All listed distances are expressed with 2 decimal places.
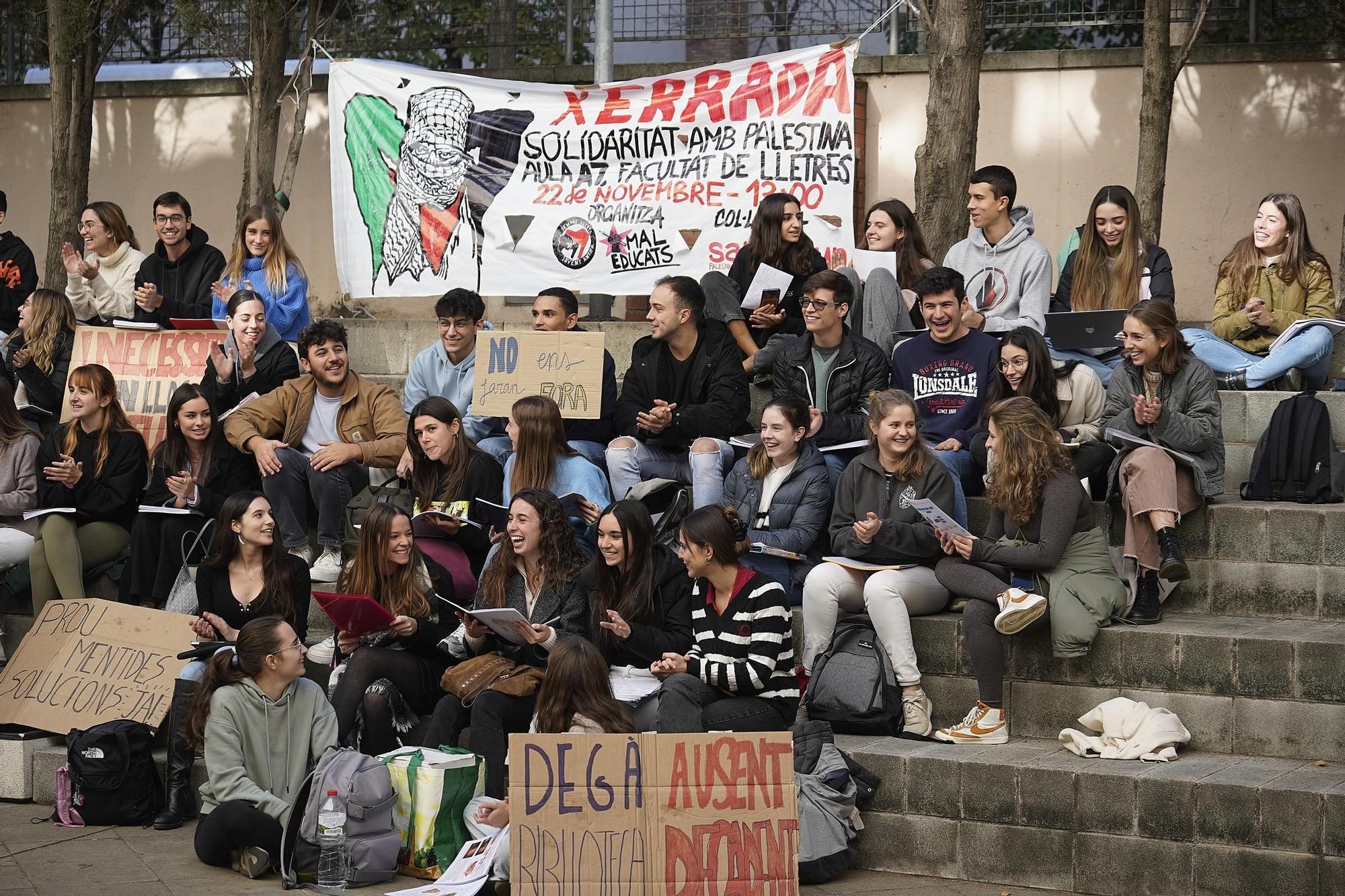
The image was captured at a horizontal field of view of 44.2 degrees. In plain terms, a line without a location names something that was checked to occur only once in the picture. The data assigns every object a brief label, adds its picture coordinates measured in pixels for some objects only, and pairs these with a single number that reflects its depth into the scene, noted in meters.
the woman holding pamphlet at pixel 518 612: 7.30
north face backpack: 7.68
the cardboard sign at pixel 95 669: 8.27
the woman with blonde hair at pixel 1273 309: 9.14
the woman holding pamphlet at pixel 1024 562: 7.31
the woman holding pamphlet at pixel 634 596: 7.34
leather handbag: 7.30
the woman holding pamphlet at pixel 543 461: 8.56
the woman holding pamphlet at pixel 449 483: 8.45
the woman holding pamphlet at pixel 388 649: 7.61
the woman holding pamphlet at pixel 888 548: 7.44
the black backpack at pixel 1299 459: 8.30
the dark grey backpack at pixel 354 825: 6.81
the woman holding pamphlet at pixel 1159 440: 7.72
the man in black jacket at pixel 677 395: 8.93
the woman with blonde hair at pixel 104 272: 11.05
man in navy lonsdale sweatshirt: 8.68
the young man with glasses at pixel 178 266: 10.77
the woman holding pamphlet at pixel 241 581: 7.87
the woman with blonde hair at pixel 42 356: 10.43
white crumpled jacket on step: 6.93
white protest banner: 11.20
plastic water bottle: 6.75
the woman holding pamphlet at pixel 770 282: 9.79
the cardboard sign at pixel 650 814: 6.15
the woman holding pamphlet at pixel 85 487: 9.26
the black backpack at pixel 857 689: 7.36
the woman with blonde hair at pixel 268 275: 10.45
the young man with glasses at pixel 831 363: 8.84
